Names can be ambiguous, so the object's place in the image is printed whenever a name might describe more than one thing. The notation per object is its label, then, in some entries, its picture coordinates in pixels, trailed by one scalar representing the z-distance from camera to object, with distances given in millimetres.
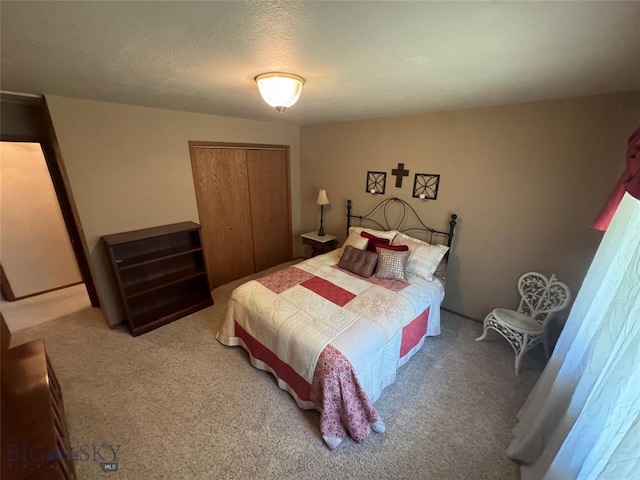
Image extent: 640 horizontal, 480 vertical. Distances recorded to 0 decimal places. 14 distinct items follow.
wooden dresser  1014
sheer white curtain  875
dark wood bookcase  2539
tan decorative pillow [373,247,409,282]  2525
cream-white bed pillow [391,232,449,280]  2592
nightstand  3775
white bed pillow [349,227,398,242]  2986
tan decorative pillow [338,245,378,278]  2633
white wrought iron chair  2148
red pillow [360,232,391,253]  2866
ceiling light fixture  1473
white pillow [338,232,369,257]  2923
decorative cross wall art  3010
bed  1636
